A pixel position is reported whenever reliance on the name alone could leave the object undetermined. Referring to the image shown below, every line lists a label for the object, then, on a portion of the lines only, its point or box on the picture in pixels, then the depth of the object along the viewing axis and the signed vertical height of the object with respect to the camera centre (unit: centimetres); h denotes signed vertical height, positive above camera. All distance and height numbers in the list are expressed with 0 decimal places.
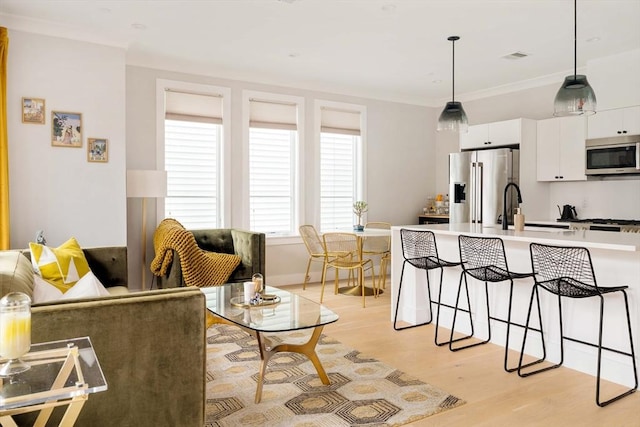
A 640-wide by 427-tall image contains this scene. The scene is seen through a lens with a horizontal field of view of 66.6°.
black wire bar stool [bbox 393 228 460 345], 417 -46
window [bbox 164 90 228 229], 581 +54
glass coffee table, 289 -72
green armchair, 482 -53
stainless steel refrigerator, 623 +26
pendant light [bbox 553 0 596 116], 359 +78
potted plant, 654 -7
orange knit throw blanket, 468 -59
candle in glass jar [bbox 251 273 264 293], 348 -58
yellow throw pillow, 332 -45
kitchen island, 314 -74
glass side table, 134 -53
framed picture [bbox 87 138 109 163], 478 +51
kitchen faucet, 421 -18
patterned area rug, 270 -118
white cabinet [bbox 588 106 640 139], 513 +88
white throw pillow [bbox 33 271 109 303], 267 -50
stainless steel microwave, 515 +52
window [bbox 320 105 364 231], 698 +53
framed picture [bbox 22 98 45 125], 445 +83
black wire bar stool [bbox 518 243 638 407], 297 -49
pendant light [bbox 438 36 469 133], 472 +82
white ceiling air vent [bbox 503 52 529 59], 533 +164
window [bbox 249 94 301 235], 638 +49
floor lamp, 504 +18
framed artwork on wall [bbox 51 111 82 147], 461 +69
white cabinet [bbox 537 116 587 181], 579 +67
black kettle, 605 -13
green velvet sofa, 196 -62
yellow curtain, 425 +42
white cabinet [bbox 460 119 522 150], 625 +92
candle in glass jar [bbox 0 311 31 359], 143 -40
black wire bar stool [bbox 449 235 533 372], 354 -47
